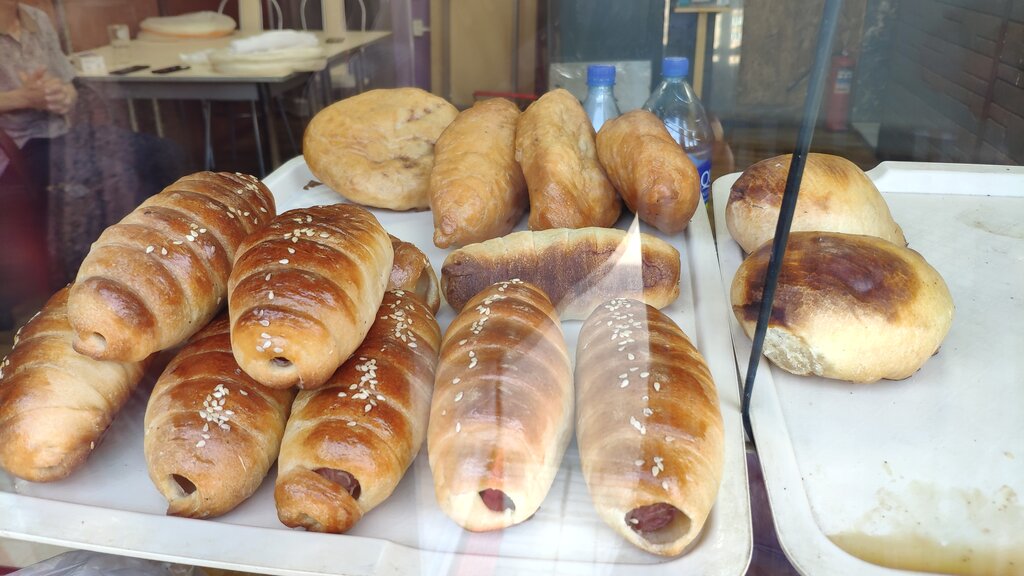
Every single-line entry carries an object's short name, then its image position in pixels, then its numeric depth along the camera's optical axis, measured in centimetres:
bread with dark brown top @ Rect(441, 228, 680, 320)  46
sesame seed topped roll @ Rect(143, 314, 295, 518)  33
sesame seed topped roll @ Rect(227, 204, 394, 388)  34
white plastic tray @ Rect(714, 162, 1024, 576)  33
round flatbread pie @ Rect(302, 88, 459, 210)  61
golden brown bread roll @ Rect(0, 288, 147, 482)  34
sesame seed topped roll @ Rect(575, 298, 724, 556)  31
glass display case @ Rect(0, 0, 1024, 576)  32
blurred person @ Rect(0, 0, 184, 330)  45
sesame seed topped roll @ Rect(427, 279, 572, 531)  32
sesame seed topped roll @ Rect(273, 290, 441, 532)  32
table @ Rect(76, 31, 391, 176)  57
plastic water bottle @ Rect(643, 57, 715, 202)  54
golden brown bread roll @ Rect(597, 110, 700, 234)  51
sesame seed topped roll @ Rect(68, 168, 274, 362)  35
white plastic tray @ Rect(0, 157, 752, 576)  31
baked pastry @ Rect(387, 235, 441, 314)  46
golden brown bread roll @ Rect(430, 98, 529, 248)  53
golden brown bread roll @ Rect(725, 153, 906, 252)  48
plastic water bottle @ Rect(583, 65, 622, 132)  57
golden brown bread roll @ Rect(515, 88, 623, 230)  52
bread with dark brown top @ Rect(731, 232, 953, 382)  40
